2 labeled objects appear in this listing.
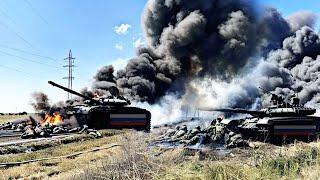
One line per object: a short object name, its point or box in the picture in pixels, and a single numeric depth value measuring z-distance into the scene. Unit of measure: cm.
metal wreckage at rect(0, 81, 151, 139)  2230
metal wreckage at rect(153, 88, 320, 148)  1856
